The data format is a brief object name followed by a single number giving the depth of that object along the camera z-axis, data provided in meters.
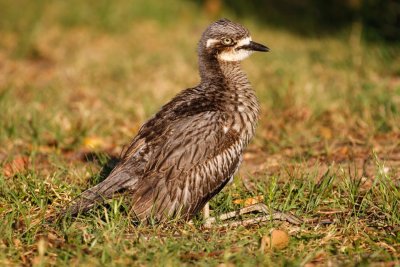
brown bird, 9.88
